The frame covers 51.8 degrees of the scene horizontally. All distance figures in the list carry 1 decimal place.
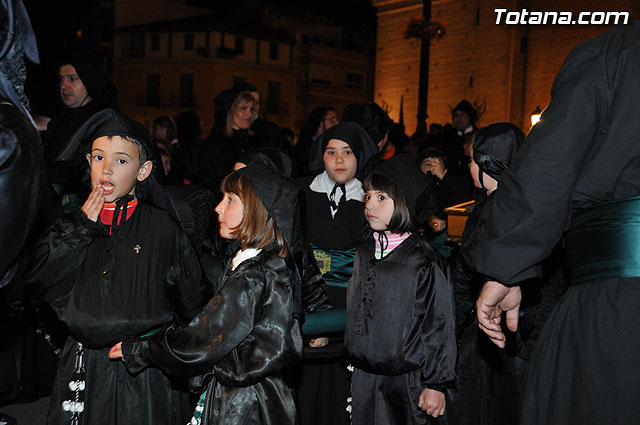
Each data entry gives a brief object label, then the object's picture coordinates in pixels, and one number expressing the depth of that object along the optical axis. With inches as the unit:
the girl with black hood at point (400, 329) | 145.1
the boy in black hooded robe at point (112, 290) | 124.5
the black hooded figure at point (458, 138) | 377.7
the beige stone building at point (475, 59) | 1096.2
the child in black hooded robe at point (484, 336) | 160.7
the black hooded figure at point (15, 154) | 79.0
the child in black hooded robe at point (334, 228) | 181.8
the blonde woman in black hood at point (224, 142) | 243.0
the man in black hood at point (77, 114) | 208.8
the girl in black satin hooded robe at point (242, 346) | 116.6
